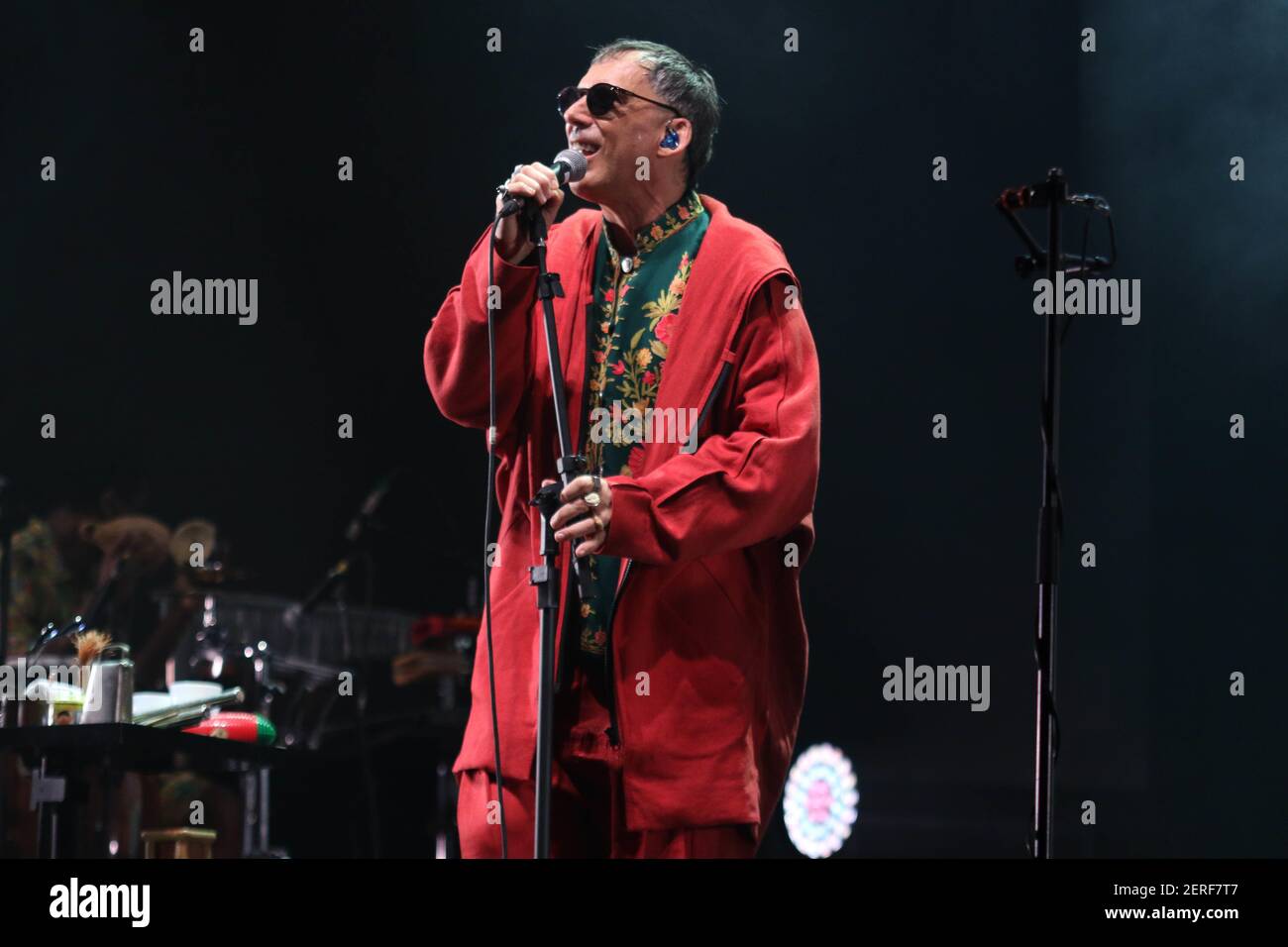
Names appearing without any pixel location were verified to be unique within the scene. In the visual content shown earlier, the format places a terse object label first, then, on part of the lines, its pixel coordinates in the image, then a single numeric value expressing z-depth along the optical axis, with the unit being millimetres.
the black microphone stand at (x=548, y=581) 4227
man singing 4496
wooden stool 6418
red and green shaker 6379
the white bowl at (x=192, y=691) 6656
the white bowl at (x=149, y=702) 6570
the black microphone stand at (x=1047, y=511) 5504
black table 5359
